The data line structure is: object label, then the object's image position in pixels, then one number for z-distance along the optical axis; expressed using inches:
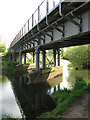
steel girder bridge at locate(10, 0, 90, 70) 328.5
